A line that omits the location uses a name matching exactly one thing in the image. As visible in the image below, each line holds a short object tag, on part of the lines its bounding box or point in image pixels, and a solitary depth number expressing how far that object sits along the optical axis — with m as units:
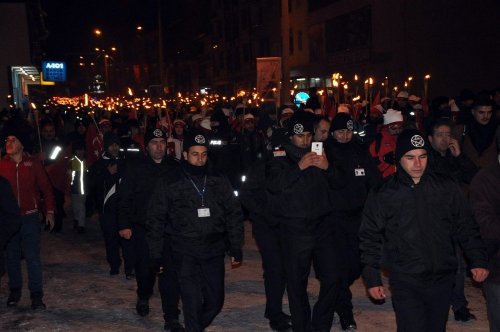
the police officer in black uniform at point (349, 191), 7.11
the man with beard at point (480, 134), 8.37
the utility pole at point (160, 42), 33.19
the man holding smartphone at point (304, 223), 6.66
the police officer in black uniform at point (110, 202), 9.76
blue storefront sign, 52.88
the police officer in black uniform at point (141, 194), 7.86
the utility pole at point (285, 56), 19.63
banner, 17.86
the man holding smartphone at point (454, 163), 7.52
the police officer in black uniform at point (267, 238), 7.06
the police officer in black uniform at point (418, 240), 5.14
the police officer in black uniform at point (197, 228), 6.49
